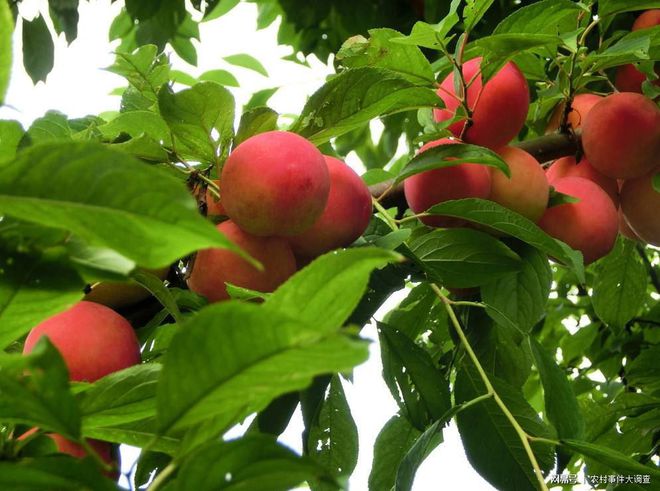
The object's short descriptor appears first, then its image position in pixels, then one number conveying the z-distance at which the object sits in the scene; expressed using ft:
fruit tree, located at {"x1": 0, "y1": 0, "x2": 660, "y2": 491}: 1.13
